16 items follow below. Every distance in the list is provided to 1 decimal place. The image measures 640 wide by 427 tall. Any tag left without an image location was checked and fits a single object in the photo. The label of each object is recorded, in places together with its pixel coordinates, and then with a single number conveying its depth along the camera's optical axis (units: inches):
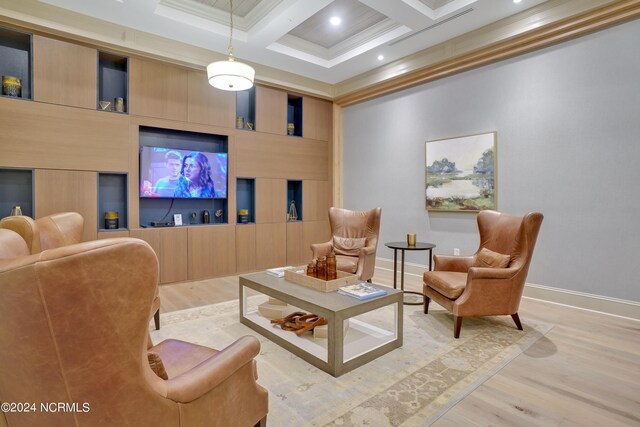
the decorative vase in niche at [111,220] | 170.9
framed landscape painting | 171.3
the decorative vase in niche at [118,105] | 171.5
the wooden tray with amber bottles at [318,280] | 106.6
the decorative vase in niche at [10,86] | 145.1
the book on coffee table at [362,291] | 98.9
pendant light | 124.2
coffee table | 89.3
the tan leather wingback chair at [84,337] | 33.3
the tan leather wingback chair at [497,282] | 113.7
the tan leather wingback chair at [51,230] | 88.0
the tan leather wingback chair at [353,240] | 158.7
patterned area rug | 74.5
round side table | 144.3
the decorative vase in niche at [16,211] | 142.7
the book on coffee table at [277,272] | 126.3
